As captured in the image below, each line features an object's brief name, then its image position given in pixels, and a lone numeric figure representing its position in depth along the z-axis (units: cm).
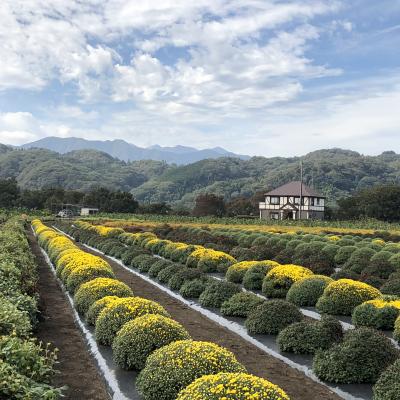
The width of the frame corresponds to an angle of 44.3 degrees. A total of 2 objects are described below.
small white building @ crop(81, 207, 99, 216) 8341
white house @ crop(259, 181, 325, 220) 7474
